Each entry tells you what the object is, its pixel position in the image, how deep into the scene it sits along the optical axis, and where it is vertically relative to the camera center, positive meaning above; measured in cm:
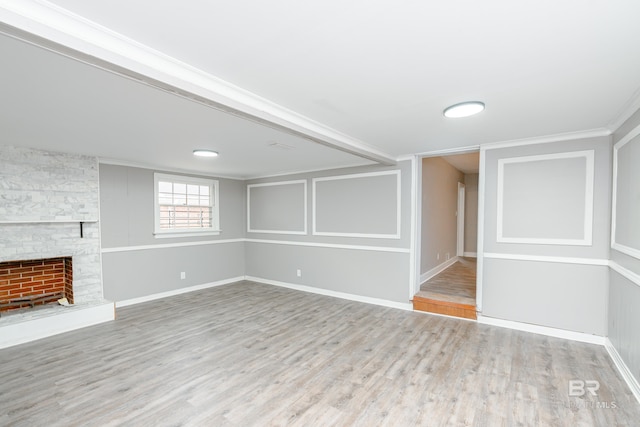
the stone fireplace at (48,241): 346 -46
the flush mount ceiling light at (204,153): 380 +71
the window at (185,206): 509 +0
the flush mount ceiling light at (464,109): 229 +80
